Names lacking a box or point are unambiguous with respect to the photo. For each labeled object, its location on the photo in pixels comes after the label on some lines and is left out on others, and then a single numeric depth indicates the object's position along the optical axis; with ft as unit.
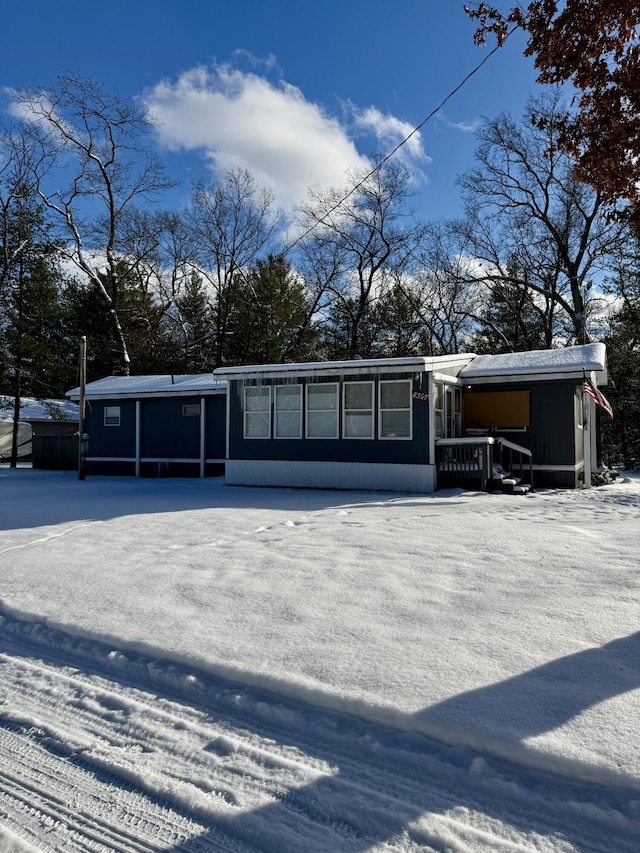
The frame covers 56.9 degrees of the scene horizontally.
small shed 56.44
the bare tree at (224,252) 102.47
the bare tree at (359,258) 96.94
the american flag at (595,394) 42.88
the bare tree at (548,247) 84.48
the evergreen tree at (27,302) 79.20
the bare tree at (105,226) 87.61
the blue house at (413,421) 41.45
